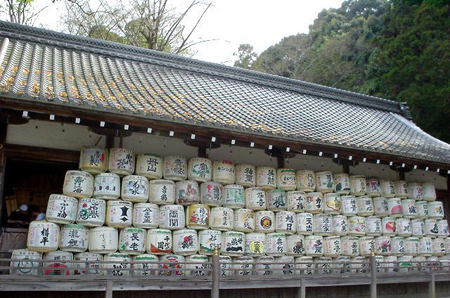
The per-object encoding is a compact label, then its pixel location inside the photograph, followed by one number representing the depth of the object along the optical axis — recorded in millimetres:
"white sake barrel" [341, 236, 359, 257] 9750
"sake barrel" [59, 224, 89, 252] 7180
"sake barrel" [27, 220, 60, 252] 6945
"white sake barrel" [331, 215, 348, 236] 9711
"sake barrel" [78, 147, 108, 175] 7820
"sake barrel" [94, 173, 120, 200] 7668
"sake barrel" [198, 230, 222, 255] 8203
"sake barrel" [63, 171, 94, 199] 7488
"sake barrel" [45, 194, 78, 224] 7180
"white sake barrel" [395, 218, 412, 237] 10562
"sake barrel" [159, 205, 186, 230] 7992
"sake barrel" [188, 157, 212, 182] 8617
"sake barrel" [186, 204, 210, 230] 8172
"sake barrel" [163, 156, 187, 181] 8391
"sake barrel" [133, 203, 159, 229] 7773
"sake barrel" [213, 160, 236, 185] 8852
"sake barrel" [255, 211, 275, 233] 8961
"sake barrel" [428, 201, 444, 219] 11281
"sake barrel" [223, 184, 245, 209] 8789
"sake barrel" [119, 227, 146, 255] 7590
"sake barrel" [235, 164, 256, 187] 9133
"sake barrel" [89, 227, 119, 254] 7379
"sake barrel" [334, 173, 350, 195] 10148
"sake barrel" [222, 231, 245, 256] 8430
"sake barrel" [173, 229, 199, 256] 7953
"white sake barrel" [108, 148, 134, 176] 7930
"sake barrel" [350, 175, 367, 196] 10344
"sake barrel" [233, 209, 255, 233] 8680
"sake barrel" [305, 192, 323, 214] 9602
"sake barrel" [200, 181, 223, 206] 8570
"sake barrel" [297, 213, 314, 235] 9328
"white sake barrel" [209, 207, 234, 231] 8414
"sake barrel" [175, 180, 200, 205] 8332
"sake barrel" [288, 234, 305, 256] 9156
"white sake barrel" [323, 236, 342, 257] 9539
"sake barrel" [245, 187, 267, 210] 9031
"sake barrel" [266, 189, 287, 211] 9297
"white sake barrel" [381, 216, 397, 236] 10377
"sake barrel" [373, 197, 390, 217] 10453
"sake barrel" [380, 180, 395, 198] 10734
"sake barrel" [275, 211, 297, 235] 9141
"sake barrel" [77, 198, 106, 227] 7402
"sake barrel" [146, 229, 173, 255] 7766
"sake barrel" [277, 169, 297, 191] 9547
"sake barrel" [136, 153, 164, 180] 8172
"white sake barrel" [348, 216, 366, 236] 9945
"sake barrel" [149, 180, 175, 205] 8094
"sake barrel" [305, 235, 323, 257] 9297
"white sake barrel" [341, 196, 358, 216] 10000
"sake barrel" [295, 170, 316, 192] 9734
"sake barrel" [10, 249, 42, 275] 6855
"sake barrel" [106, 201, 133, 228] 7594
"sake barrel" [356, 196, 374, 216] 10211
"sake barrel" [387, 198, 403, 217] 10625
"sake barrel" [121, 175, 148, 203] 7836
